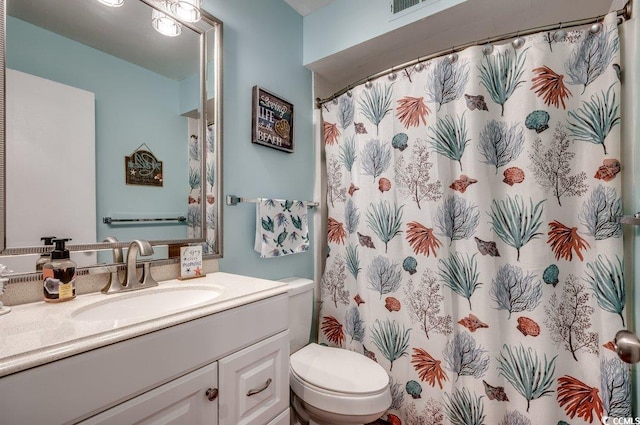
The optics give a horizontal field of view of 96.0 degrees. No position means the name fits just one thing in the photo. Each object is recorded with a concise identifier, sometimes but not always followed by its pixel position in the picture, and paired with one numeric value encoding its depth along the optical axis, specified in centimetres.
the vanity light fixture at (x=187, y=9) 118
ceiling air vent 148
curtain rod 110
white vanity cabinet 53
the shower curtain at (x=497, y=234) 112
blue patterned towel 154
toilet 120
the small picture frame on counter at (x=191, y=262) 117
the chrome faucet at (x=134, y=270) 97
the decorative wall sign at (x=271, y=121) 154
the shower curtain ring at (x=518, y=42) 125
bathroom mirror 86
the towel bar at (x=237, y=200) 142
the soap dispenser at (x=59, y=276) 83
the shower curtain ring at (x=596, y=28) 113
